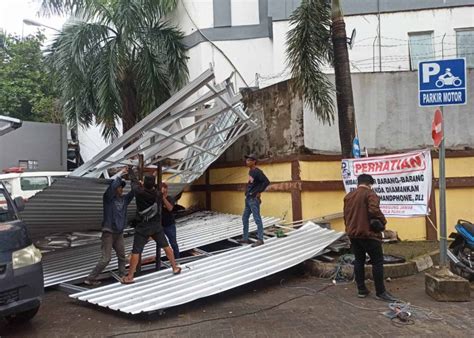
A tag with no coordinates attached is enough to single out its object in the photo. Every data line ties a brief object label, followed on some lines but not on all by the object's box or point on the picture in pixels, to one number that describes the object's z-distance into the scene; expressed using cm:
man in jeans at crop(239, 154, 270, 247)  823
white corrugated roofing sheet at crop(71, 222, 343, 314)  600
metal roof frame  723
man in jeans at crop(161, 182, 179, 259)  802
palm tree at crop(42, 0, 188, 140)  1364
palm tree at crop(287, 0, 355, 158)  825
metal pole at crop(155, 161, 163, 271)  724
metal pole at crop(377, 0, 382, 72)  1395
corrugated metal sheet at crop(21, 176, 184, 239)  698
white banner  699
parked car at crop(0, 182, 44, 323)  514
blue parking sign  625
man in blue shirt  725
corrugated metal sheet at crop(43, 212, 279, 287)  788
